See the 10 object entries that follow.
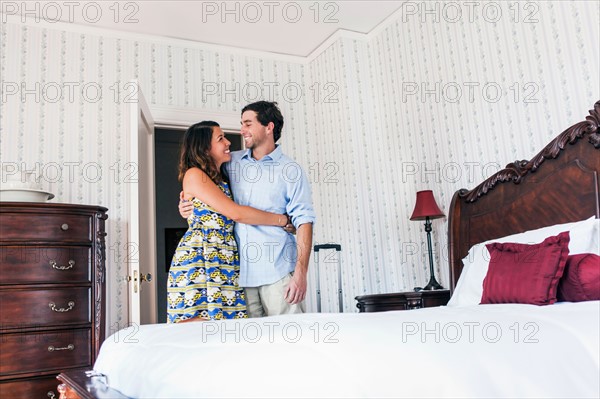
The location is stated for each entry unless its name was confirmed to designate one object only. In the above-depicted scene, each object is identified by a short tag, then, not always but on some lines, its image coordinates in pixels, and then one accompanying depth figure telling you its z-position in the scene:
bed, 0.96
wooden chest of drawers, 3.04
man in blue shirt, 2.27
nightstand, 3.17
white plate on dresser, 3.35
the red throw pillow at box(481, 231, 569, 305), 2.04
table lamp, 3.45
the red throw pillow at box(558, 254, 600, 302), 1.97
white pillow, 2.23
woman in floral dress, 2.14
